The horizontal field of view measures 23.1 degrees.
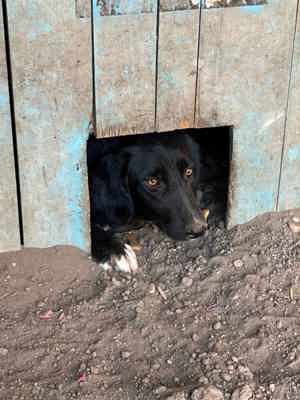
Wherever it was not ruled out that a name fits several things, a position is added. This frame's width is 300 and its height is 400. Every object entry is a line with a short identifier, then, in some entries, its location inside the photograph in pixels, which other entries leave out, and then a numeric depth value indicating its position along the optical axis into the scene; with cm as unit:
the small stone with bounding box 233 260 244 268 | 333
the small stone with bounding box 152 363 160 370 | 275
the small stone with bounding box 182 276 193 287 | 323
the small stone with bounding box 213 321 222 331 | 297
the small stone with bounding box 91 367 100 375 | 272
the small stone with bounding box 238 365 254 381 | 271
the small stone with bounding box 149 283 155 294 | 319
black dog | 327
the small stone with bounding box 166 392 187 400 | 258
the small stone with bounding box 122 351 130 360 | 280
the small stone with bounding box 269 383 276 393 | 265
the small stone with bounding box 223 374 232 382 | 269
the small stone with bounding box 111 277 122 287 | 324
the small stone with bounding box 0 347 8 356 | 281
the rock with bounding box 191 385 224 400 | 258
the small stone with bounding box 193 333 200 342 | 291
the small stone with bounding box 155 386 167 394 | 262
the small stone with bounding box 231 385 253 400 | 260
